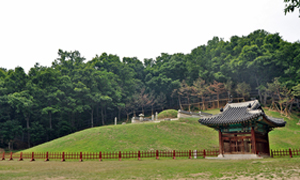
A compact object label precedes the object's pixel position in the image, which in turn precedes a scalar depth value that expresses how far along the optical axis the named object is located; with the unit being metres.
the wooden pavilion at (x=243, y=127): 25.58
